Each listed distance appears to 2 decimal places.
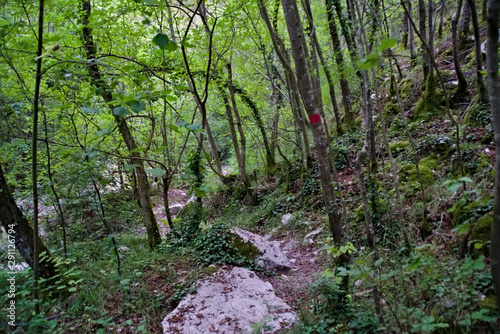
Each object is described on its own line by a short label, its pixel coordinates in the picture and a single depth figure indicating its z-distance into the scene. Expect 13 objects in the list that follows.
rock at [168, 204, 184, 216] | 13.02
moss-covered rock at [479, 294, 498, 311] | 2.00
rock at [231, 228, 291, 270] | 4.68
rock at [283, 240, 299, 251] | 5.70
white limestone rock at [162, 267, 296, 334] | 3.12
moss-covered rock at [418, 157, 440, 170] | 4.73
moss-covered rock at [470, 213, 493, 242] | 2.67
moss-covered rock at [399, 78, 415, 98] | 7.72
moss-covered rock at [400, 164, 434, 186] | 4.50
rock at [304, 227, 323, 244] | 5.50
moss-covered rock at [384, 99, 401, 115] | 7.62
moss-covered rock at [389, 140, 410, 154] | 5.72
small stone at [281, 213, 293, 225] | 6.84
